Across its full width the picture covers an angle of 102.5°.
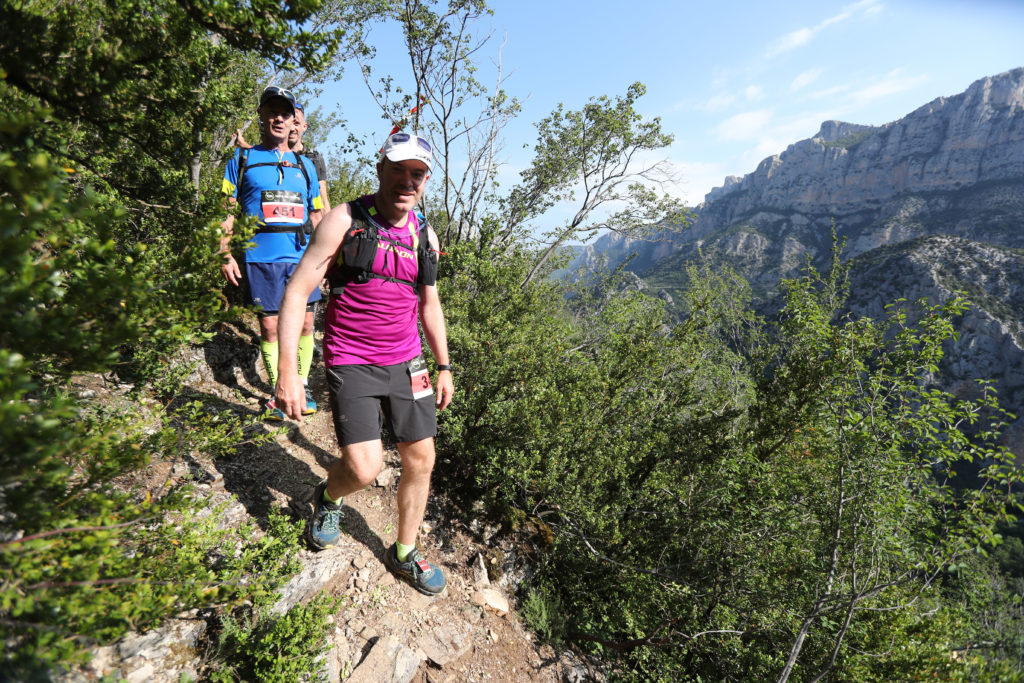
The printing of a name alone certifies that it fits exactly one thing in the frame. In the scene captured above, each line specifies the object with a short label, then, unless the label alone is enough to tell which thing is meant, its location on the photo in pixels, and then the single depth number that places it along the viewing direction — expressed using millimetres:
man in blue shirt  3559
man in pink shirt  2379
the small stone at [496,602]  3924
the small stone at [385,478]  4105
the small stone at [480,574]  3994
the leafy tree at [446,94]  7566
